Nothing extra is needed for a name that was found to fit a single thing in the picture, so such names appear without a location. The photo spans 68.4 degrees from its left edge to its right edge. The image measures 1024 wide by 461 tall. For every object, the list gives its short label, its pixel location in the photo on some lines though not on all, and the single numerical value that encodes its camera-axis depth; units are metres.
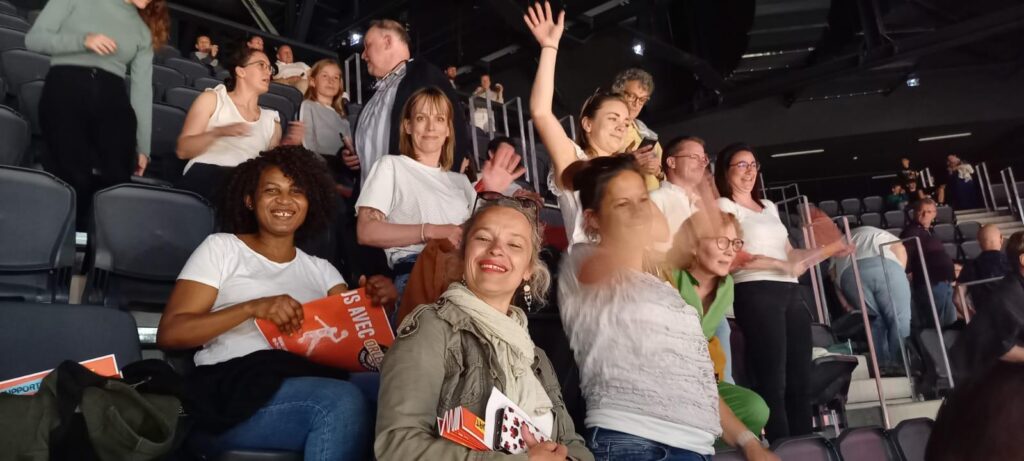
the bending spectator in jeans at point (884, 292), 4.86
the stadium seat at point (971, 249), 8.67
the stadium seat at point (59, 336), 1.53
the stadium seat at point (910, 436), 2.43
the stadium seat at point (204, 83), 5.62
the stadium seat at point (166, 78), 5.01
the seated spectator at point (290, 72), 6.36
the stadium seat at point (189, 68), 6.00
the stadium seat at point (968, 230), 9.02
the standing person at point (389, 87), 2.58
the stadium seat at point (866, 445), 2.39
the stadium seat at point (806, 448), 2.13
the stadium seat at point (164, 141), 3.66
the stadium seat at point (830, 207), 10.74
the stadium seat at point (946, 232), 8.88
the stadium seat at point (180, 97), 4.46
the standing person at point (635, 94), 3.14
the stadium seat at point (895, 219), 9.48
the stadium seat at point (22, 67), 3.90
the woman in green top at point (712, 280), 2.08
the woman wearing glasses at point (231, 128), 2.72
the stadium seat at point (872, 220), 9.68
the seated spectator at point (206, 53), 7.32
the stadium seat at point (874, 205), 10.70
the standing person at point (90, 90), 2.60
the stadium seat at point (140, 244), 2.17
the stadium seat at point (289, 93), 5.64
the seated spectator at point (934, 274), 5.61
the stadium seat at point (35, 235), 2.04
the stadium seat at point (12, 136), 2.76
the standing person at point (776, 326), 2.54
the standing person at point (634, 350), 1.62
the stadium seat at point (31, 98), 3.44
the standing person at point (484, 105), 6.56
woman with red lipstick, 1.27
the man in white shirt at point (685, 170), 2.45
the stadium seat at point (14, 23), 5.05
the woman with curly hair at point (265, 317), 1.44
